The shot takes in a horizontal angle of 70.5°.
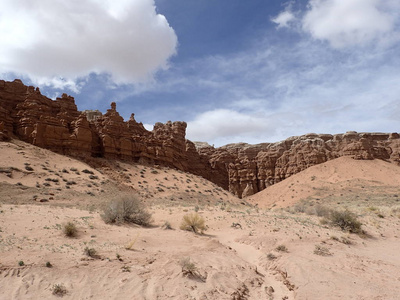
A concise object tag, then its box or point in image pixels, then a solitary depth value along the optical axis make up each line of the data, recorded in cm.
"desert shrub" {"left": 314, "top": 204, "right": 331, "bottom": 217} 1949
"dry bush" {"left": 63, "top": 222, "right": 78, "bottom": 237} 992
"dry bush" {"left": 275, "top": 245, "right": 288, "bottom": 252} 1122
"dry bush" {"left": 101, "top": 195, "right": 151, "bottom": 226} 1319
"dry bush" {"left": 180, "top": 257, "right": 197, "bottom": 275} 779
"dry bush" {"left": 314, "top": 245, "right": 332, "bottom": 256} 1095
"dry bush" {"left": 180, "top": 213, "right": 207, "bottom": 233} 1361
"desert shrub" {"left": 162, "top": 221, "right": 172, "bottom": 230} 1349
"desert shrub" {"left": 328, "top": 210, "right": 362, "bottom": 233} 1519
